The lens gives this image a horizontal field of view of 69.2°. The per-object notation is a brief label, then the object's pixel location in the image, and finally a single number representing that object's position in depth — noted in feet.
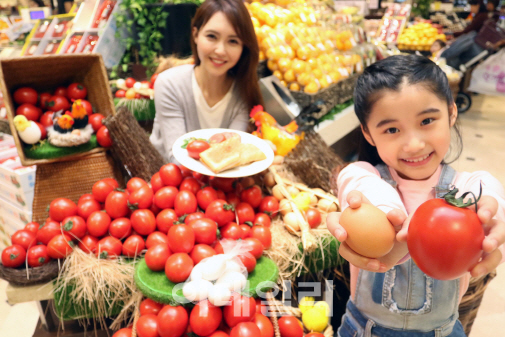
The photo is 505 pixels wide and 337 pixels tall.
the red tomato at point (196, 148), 5.33
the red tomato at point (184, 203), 5.11
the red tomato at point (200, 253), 4.40
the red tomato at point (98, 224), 5.15
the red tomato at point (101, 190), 5.66
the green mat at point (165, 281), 4.14
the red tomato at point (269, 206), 5.87
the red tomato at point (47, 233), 5.19
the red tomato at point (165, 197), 5.23
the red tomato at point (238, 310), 4.07
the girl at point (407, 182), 2.64
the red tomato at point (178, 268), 4.19
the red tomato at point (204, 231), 4.62
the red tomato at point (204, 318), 3.93
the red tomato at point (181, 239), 4.41
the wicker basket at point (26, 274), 4.91
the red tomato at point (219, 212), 4.99
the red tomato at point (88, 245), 5.09
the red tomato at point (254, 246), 4.68
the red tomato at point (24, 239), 5.20
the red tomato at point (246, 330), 3.88
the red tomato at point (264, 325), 4.27
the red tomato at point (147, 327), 4.13
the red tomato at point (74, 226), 5.12
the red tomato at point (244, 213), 5.46
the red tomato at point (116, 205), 5.34
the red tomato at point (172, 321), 3.95
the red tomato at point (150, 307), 4.49
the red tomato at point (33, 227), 5.55
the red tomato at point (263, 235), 5.12
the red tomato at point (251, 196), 5.75
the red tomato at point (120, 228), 5.15
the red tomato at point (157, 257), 4.42
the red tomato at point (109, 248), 4.98
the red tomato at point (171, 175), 5.47
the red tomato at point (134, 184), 5.54
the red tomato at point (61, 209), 5.42
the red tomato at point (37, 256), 5.01
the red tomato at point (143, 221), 5.10
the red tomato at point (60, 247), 5.01
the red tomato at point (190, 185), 5.39
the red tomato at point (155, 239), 4.95
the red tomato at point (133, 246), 5.05
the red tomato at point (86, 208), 5.45
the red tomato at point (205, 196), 5.24
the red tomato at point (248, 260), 4.43
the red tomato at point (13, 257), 4.98
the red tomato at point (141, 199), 5.28
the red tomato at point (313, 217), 5.78
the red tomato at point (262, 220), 5.56
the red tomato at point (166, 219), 5.08
